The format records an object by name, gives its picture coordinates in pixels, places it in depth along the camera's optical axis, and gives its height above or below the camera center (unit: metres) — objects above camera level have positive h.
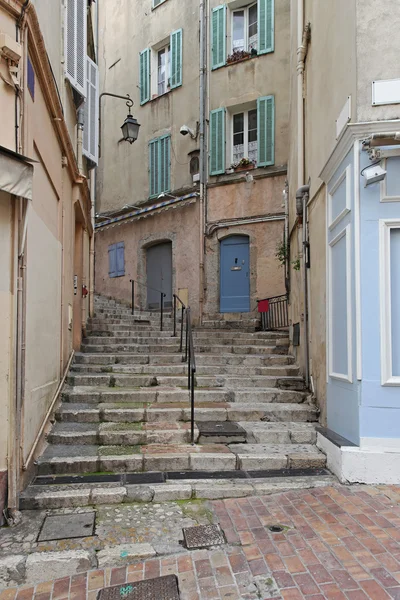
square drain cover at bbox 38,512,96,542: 3.46 -1.51
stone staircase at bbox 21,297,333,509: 4.26 -1.17
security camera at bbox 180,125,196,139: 13.04 +5.25
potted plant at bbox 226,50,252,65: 12.54 +7.01
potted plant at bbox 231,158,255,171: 12.36 +4.10
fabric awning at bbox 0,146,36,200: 3.48 +1.12
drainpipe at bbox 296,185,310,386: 6.77 +0.64
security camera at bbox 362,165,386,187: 4.38 +1.36
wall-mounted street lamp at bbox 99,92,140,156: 10.16 +4.15
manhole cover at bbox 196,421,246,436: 5.29 -1.17
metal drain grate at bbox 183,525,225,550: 3.35 -1.52
